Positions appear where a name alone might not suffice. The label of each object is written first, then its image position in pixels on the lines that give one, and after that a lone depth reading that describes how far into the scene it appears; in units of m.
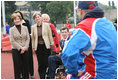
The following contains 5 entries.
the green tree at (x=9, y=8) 42.69
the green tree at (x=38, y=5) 41.84
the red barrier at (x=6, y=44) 12.85
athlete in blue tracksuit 2.45
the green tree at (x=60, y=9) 40.69
